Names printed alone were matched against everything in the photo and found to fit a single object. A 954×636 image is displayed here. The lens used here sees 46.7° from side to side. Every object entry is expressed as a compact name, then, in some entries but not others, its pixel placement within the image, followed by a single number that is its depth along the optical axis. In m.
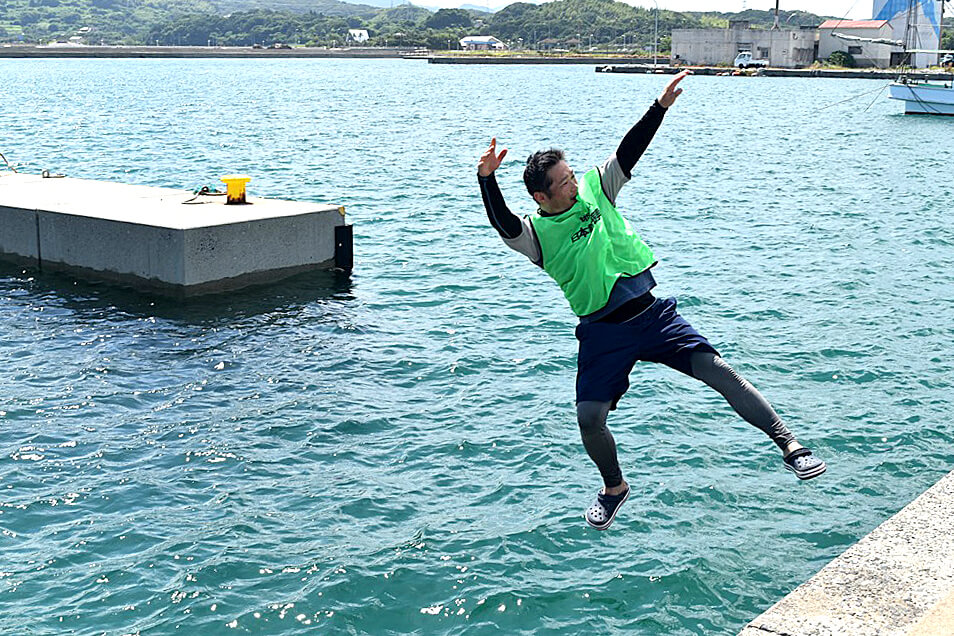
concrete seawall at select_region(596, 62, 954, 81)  136.25
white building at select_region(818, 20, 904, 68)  155.50
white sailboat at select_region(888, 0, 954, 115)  73.38
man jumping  6.40
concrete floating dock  16.05
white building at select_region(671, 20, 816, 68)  161.75
